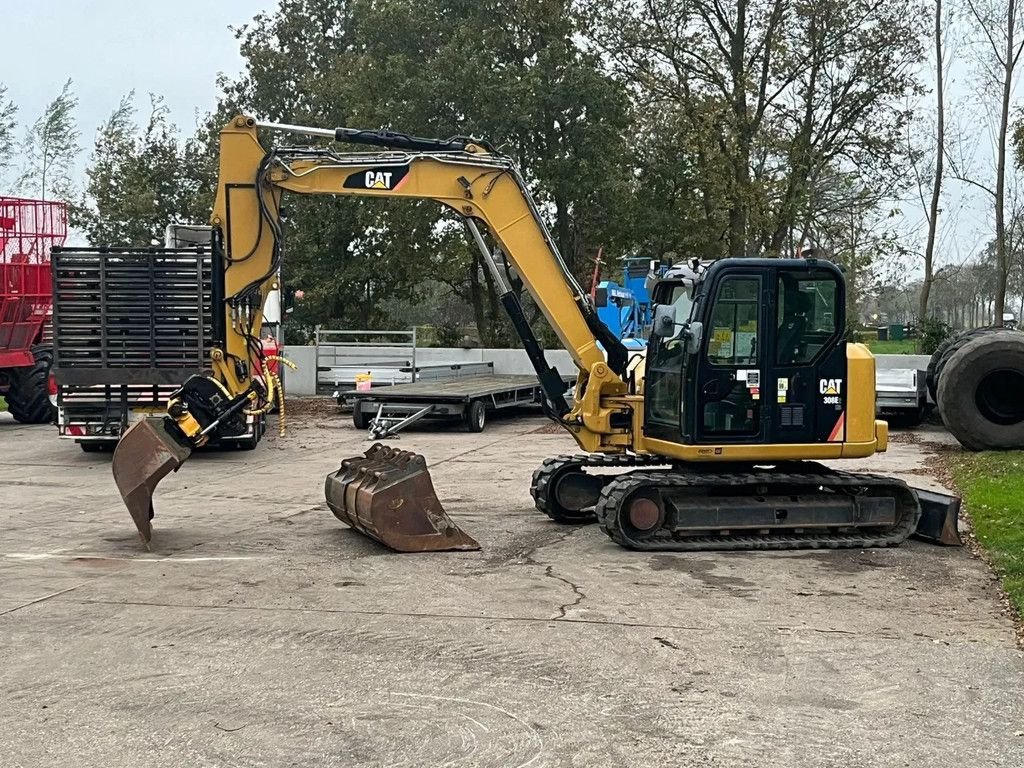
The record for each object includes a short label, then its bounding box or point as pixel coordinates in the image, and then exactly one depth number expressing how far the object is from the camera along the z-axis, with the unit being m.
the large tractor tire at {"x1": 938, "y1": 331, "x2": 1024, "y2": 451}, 15.92
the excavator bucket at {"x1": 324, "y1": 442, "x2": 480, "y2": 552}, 9.82
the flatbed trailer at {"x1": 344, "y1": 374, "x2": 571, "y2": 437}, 20.53
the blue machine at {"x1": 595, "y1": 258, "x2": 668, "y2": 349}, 18.98
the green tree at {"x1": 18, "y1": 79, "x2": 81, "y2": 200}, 38.09
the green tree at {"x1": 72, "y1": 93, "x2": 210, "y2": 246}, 34.75
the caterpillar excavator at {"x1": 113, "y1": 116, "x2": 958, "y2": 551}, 10.01
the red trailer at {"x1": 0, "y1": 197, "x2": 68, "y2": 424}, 20.62
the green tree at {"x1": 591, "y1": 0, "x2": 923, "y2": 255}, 28.95
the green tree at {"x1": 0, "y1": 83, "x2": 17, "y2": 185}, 37.94
